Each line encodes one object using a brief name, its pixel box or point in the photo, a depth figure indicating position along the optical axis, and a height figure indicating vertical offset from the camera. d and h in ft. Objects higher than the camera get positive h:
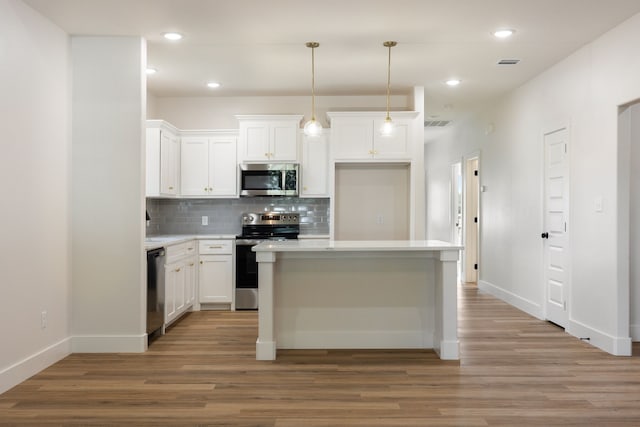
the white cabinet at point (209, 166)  20.57 +1.94
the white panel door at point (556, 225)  16.16 -0.44
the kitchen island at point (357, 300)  13.79 -2.50
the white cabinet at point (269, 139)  20.07 +3.00
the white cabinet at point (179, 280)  15.98 -2.41
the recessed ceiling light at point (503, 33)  13.47 +5.00
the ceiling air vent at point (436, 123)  26.96 +5.02
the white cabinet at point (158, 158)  18.13 +2.03
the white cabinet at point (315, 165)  20.34 +1.96
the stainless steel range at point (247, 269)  19.67 -2.30
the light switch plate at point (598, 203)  13.99 +0.27
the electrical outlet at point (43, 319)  12.30 -2.73
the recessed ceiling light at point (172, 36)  13.83 +5.02
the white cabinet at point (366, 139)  19.45 +2.93
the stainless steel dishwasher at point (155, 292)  14.35 -2.44
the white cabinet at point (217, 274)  19.75 -2.51
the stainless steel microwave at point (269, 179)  20.27 +1.37
